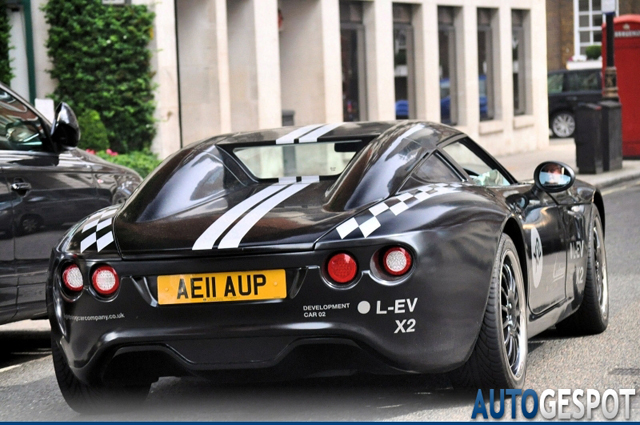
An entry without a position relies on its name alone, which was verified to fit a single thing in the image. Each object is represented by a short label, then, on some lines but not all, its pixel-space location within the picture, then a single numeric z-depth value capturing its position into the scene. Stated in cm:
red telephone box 2495
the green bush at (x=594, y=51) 4447
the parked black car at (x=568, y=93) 3569
